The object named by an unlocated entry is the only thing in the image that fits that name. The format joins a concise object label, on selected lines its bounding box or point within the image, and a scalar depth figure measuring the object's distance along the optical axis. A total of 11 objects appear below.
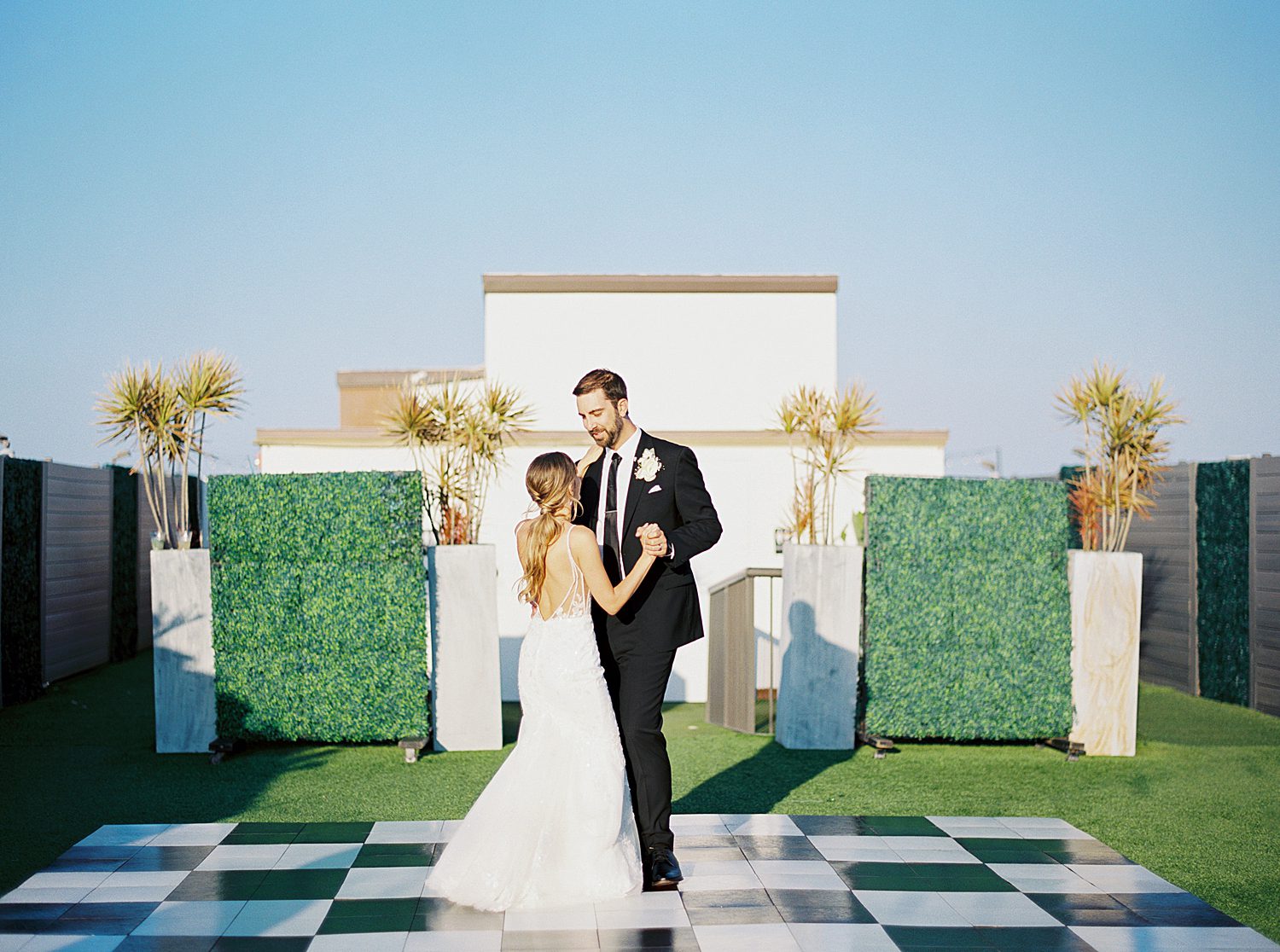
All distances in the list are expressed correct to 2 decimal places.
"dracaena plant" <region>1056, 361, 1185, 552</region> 8.28
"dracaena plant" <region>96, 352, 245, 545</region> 8.09
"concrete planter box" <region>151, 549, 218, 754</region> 8.02
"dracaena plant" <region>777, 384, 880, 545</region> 8.55
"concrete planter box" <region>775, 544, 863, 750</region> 8.23
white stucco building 12.88
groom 4.55
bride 4.27
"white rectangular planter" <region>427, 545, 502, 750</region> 8.20
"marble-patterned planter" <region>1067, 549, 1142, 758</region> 8.28
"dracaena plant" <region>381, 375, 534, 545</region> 8.60
